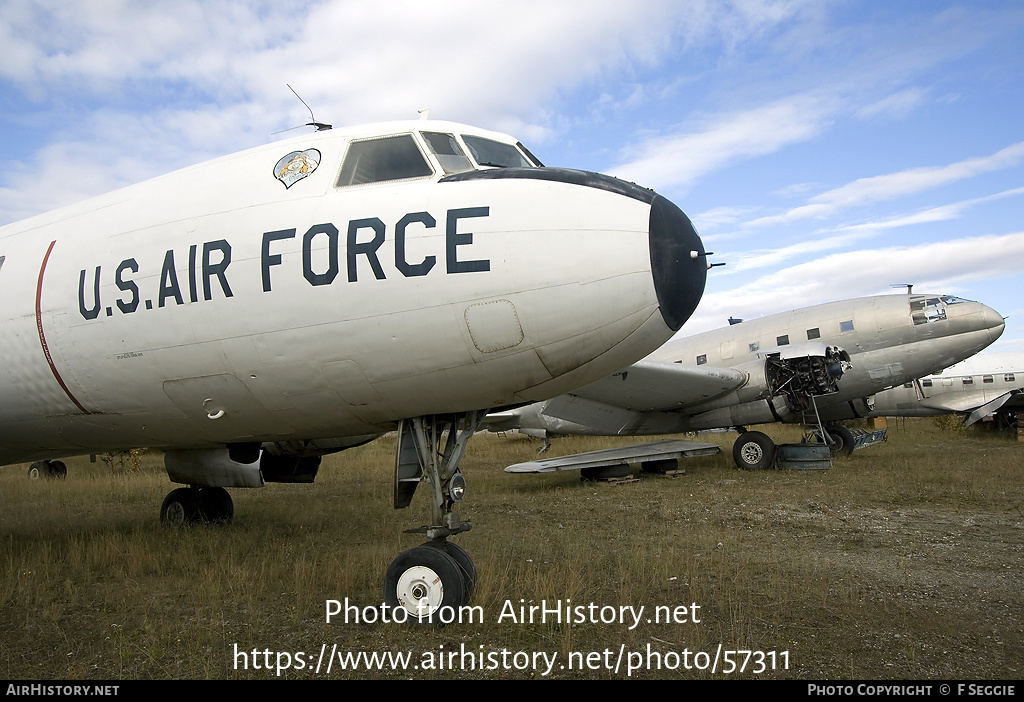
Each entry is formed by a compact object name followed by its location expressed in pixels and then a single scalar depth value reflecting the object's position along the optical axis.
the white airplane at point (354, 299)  4.39
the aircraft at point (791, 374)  15.90
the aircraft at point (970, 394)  28.19
